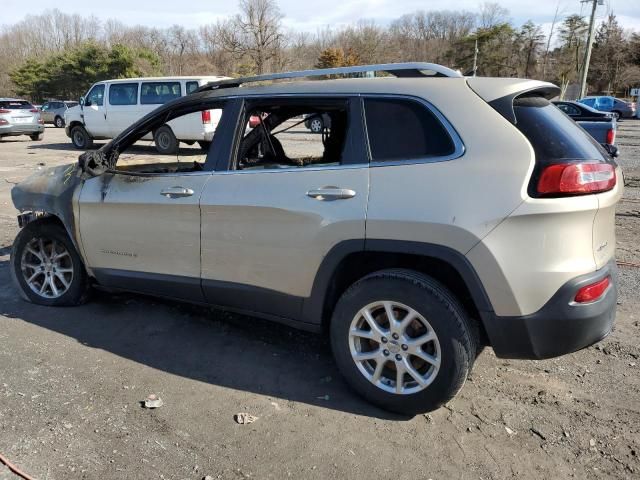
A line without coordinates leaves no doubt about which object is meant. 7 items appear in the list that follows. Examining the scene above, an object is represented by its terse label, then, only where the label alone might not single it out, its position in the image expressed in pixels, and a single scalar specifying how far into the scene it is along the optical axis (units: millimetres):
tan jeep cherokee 2516
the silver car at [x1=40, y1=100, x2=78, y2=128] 30812
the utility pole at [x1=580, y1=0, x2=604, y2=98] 33750
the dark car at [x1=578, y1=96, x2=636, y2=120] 32562
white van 13320
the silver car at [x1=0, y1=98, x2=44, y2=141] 19953
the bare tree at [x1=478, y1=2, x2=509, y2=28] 60125
